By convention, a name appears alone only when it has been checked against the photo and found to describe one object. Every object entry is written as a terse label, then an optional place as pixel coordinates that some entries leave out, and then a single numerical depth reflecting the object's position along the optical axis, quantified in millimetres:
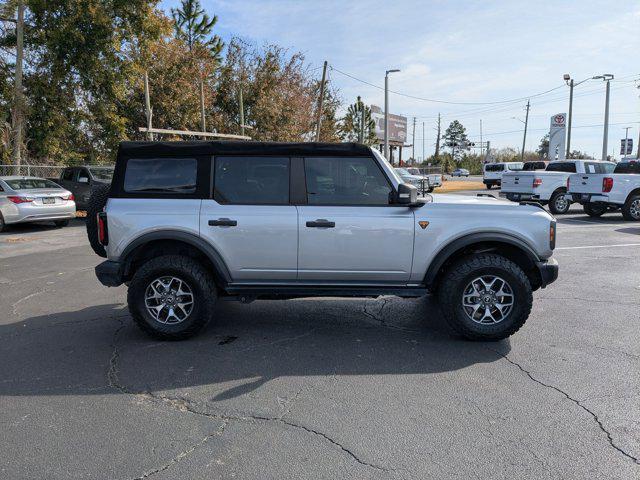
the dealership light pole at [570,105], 39250
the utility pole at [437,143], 103206
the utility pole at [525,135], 78725
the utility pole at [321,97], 29756
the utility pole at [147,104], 16328
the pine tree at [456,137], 119812
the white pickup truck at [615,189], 14898
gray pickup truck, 16266
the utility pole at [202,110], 21431
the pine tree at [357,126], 45181
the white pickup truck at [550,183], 17297
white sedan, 12992
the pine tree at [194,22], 35312
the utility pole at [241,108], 24975
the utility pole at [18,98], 17688
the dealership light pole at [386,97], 35062
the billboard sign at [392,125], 63672
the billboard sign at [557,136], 51125
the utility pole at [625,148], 52050
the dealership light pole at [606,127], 38450
